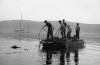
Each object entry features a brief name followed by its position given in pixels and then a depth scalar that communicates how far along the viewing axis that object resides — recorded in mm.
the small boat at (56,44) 25266
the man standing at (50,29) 26367
